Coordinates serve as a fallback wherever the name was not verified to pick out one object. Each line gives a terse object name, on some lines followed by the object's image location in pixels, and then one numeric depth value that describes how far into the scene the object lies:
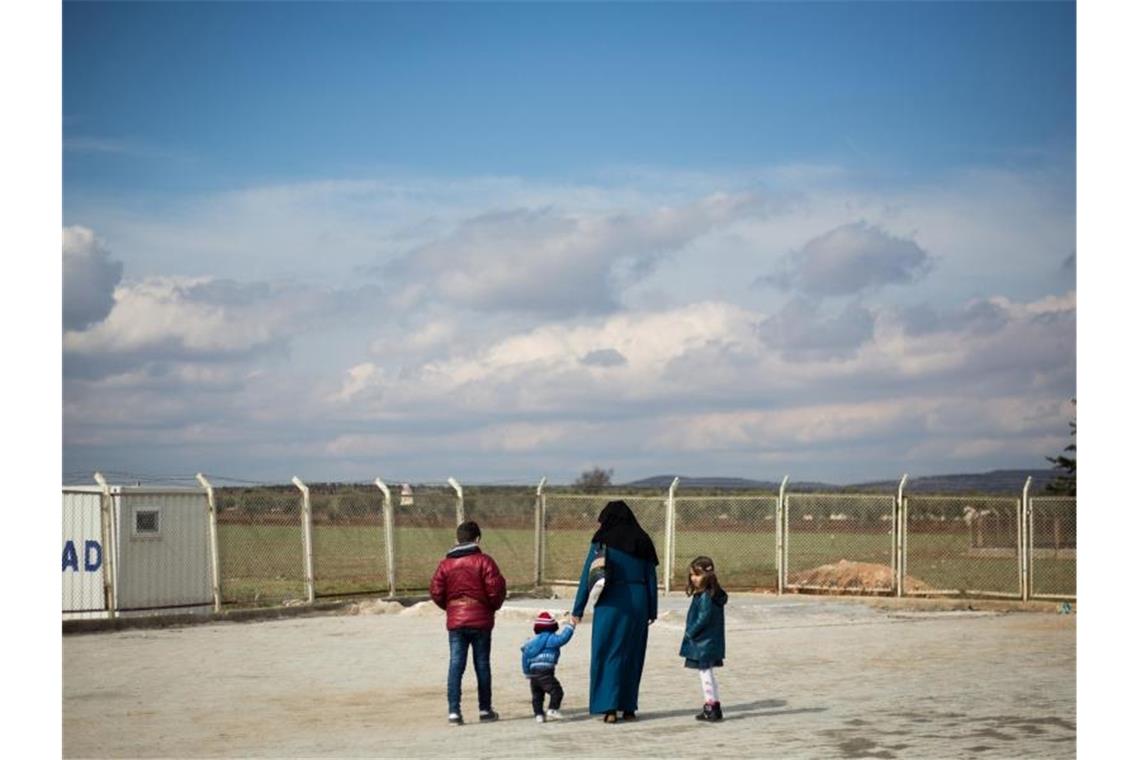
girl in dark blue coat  14.20
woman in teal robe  14.30
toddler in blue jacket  14.10
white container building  24.22
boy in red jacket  14.25
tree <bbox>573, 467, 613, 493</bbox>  102.96
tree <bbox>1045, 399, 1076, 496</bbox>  49.53
